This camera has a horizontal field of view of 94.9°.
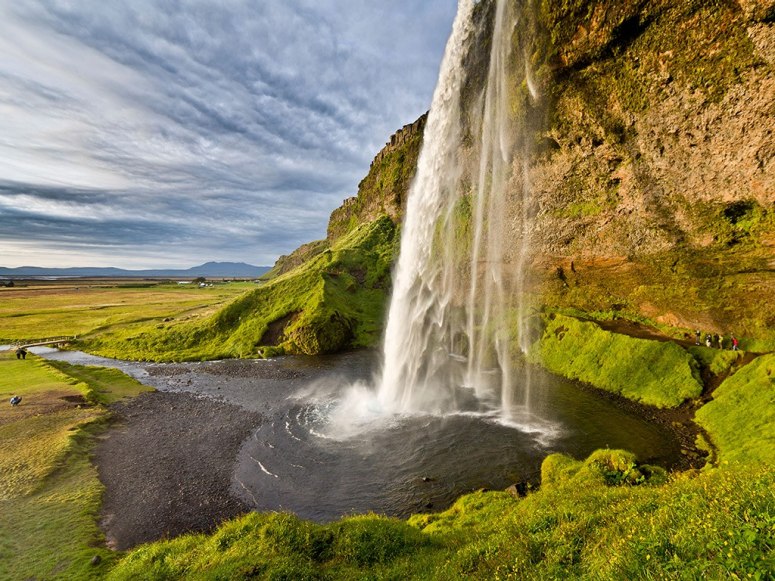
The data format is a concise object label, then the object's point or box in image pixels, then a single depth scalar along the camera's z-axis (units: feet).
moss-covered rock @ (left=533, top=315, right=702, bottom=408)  101.69
